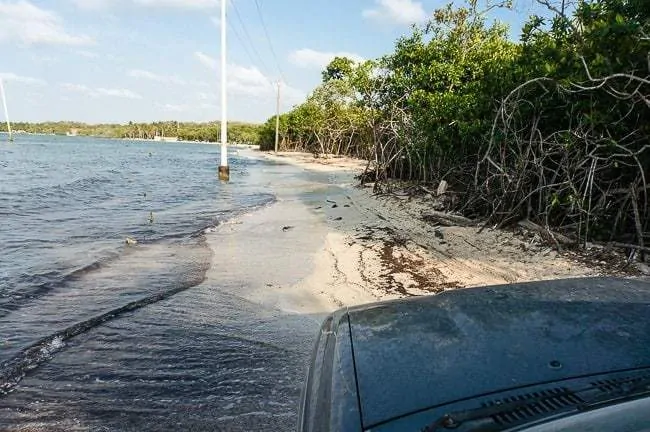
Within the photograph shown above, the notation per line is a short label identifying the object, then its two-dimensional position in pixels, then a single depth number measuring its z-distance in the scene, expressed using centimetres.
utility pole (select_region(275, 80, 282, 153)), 5692
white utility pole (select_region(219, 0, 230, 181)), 2130
